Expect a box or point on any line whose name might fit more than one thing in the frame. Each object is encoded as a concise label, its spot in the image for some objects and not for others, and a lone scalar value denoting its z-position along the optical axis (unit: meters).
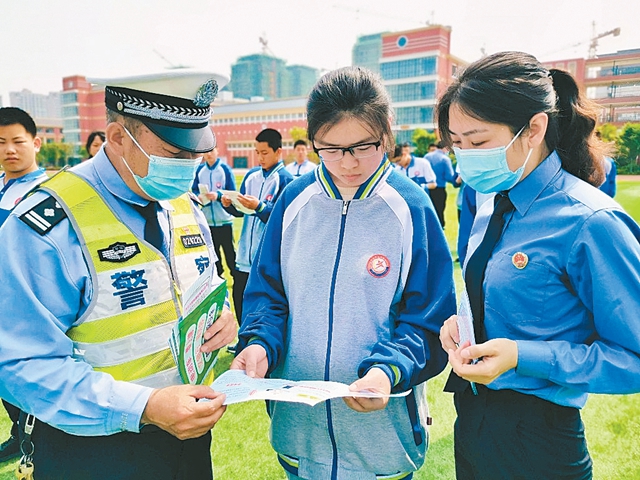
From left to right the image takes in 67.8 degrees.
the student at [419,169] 9.50
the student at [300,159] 8.21
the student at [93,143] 5.59
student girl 1.48
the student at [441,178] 10.20
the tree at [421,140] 39.57
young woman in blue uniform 1.25
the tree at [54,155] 53.19
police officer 1.19
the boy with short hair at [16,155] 3.56
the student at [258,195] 4.69
